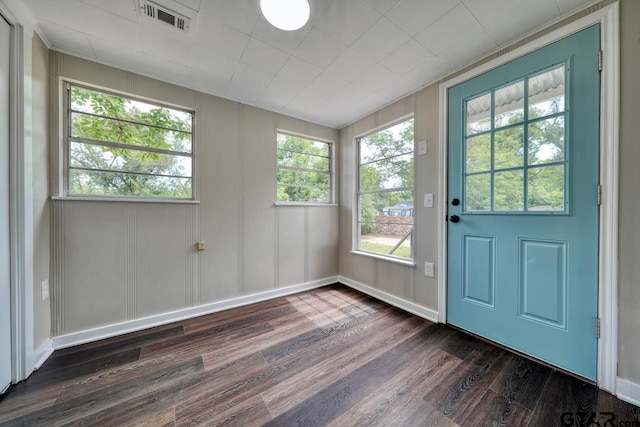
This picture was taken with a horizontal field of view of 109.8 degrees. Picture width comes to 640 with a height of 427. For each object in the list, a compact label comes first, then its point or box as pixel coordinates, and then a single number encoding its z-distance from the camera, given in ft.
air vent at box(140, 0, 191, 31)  4.40
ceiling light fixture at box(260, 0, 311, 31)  4.29
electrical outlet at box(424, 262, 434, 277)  7.08
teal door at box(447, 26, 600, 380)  4.50
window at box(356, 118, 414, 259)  8.11
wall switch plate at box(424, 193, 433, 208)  7.08
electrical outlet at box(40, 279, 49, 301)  5.26
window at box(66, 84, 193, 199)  5.97
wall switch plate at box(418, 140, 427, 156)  7.20
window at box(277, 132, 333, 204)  9.39
